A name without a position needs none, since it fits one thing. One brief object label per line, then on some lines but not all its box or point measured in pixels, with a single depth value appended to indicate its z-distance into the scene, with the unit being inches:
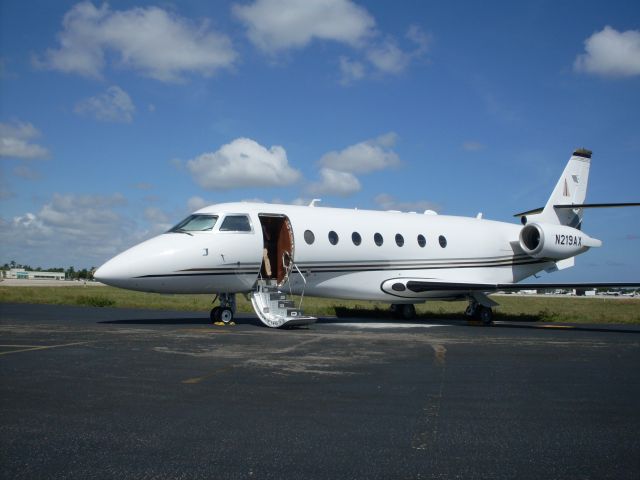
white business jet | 620.4
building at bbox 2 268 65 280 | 7073.8
